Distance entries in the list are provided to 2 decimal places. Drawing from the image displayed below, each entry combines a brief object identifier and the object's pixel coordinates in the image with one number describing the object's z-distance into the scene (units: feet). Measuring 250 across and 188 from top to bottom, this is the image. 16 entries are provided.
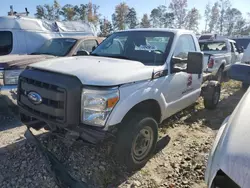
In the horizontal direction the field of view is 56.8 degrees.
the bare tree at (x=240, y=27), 160.76
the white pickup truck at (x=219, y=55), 26.45
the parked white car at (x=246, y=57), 24.77
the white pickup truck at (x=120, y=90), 8.53
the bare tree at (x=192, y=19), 154.38
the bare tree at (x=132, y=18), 152.25
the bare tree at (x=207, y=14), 173.17
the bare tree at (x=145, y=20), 161.39
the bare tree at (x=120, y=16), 137.59
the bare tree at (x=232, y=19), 175.49
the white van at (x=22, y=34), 24.38
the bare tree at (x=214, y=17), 171.12
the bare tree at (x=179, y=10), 151.64
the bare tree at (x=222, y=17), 166.70
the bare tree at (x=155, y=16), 176.55
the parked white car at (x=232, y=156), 4.50
